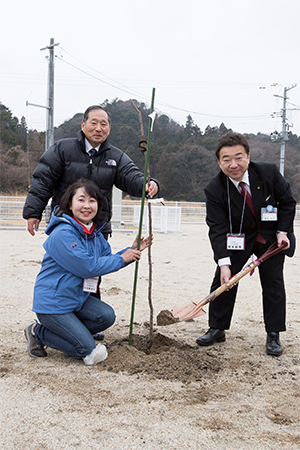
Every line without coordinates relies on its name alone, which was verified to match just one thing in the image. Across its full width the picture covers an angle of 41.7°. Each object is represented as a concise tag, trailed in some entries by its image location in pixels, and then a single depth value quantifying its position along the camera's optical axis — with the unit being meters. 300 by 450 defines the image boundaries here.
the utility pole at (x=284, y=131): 24.93
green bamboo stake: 2.47
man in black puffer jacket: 2.69
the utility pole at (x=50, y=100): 15.27
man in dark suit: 2.74
